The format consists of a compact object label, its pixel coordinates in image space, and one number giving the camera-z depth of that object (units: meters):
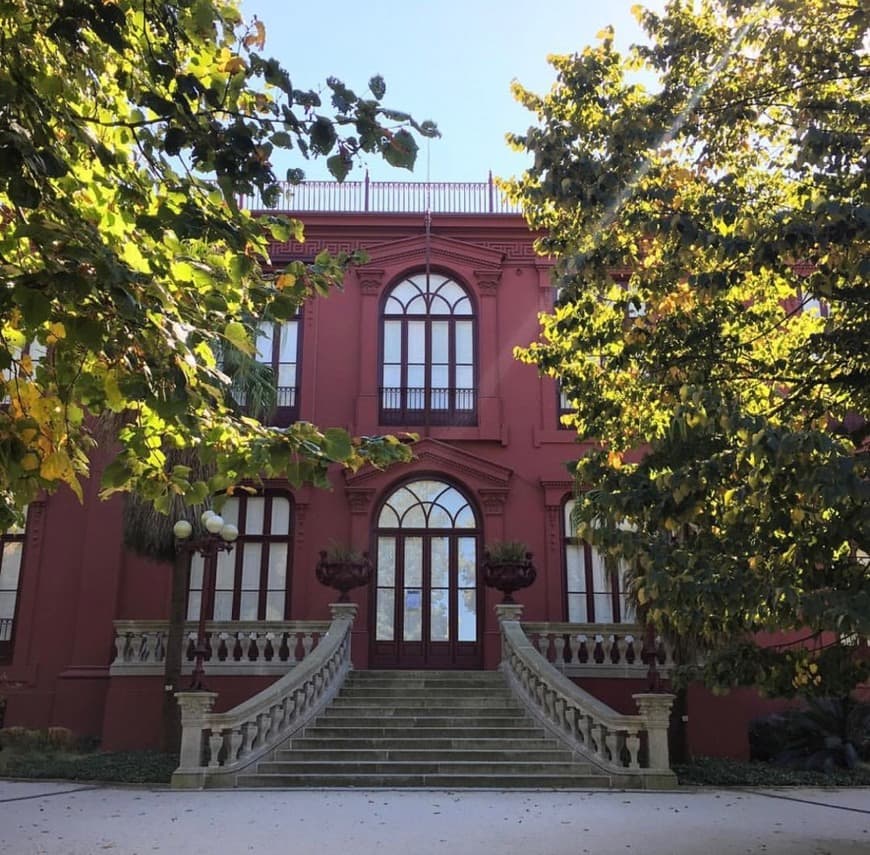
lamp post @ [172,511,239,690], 10.84
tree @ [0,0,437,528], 3.46
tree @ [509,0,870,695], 5.44
